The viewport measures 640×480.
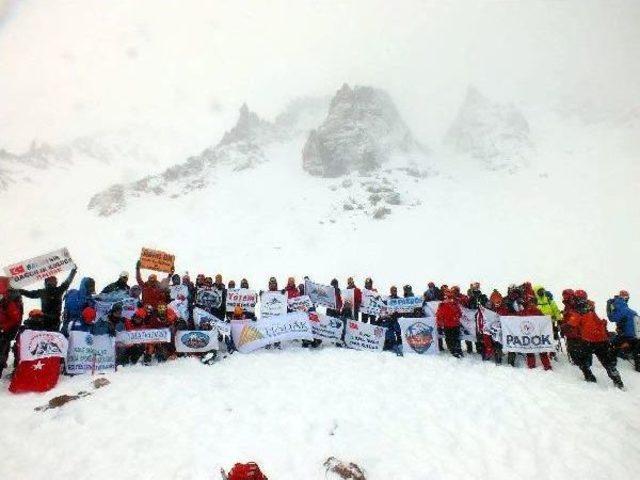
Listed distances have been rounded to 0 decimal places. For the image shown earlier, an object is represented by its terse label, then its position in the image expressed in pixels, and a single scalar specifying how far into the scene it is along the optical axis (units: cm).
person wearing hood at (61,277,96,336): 1130
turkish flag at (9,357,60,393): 927
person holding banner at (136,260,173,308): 1302
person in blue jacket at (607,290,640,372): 1163
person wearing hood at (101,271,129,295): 1283
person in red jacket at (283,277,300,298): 1505
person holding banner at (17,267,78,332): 1078
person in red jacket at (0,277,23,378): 984
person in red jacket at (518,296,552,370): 1167
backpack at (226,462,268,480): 482
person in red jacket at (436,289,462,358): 1288
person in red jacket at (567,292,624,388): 1054
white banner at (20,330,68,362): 959
